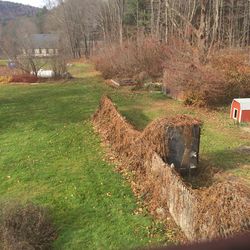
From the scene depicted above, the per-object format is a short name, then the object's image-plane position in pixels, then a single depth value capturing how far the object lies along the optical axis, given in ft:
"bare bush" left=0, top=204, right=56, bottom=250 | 20.96
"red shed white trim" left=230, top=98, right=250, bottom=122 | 48.29
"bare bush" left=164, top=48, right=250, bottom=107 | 56.75
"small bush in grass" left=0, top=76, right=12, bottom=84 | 101.71
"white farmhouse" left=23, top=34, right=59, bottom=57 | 208.09
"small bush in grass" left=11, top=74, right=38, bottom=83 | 102.13
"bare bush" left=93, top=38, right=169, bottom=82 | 85.76
